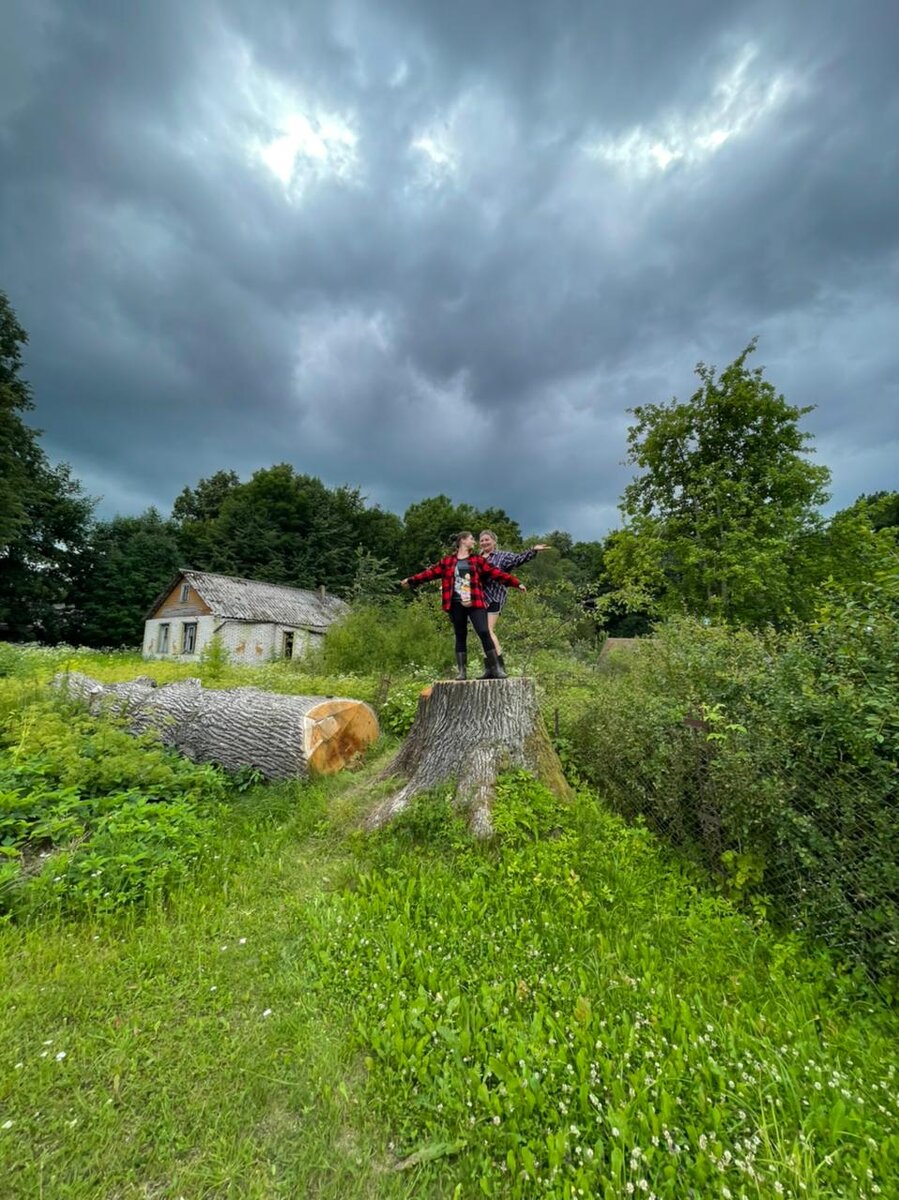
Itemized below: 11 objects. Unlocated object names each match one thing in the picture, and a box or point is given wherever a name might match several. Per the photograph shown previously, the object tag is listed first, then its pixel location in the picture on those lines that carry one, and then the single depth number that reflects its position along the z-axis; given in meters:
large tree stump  3.79
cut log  5.03
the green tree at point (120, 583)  30.34
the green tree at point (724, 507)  12.96
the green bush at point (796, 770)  2.43
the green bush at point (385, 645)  11.56
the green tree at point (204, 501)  44.06
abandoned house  23.88
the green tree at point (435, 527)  36.60
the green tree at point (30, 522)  22.94
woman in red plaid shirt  5.12
